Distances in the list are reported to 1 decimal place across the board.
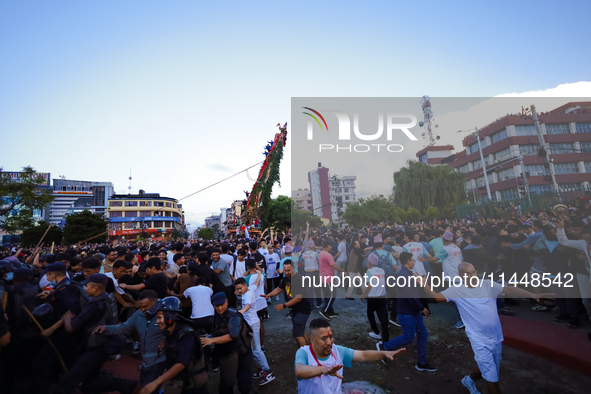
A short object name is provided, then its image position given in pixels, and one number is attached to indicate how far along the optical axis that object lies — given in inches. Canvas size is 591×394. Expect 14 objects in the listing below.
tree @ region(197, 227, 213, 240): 3446.6
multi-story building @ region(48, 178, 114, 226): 3791.8
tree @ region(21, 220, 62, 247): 1494.8
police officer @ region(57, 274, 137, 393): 130.7
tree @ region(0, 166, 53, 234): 1116.5
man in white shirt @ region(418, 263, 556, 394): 133.6
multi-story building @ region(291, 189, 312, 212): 3578.7
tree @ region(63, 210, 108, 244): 1609.3
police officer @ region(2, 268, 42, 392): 148.9
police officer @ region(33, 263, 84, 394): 146.4
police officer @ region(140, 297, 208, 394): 109.8
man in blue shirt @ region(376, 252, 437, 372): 175.0
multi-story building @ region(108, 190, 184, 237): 2716.5
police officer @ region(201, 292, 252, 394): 133.2
